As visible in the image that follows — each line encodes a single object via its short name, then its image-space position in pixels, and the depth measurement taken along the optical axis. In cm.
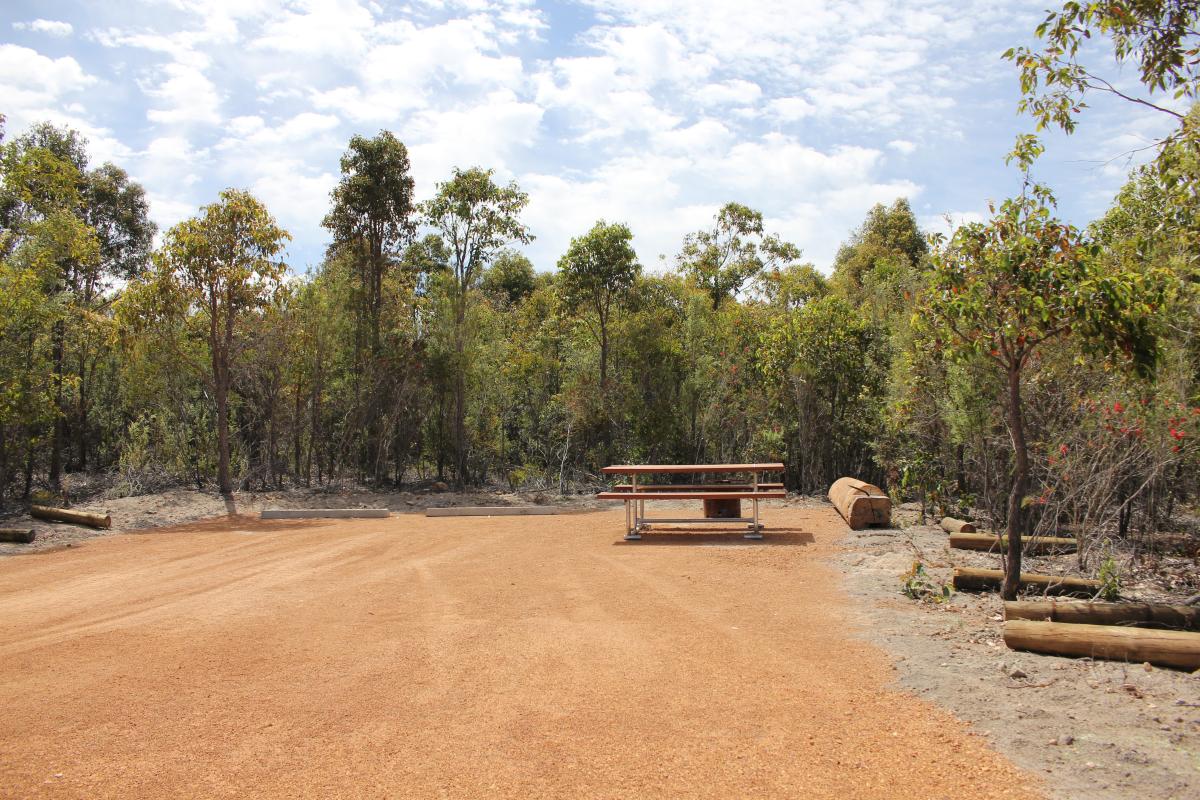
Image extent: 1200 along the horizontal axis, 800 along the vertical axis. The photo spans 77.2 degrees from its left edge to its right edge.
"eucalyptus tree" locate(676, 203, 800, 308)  2272
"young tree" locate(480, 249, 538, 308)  2869
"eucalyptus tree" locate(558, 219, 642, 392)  1583
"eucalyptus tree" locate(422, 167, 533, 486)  1581
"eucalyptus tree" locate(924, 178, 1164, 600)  480
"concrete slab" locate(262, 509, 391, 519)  1235
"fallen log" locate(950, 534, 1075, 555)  710
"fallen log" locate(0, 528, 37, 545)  950
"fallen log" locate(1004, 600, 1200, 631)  475
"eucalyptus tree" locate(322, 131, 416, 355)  1594
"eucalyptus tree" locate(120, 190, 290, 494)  1321
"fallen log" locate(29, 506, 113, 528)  1082
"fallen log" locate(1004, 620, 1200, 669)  407
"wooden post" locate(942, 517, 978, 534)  858
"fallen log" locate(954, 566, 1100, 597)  562
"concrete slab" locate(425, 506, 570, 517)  1248
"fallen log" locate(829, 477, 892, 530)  973
